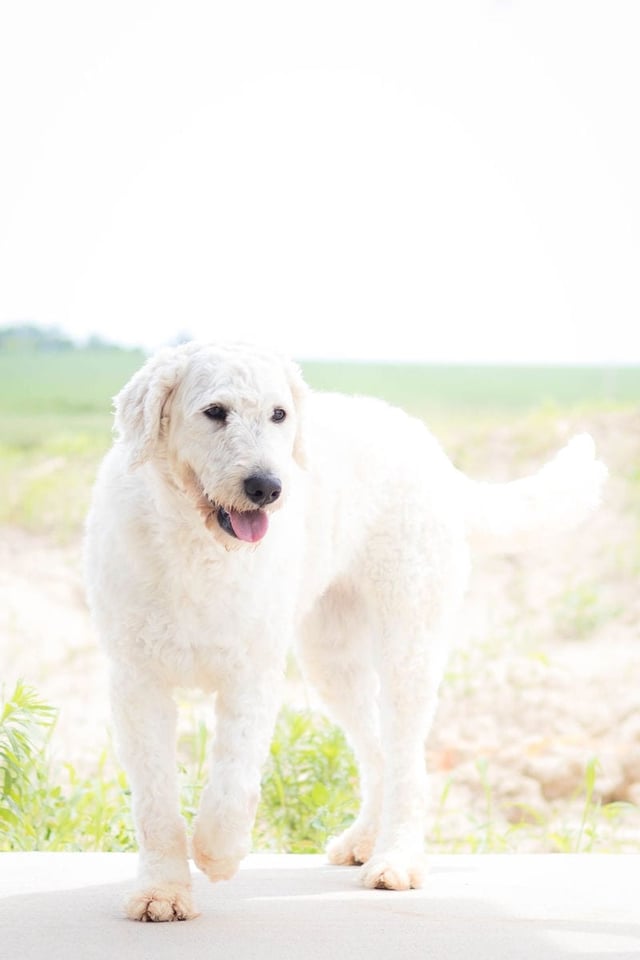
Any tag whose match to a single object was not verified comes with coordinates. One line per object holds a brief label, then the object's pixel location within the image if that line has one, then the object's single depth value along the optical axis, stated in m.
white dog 3.54
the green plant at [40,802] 5.10
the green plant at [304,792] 5.99
